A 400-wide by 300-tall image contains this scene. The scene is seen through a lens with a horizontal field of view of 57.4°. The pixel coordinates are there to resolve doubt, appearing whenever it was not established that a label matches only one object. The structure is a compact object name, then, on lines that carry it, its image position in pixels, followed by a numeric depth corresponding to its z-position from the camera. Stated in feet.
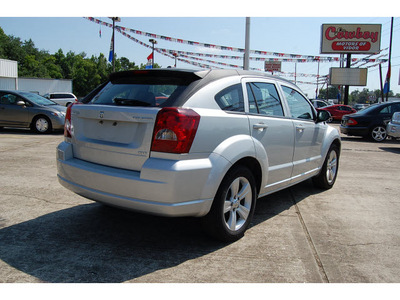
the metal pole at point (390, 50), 116.78
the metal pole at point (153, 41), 102.08
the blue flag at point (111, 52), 88.95
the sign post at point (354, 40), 112.98
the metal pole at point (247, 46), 55.12
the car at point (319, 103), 96.54
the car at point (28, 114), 40.52
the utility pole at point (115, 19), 85.20
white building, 130.66
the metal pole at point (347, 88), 114.89
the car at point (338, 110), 86.17
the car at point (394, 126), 37.14
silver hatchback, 9.87
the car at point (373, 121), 45.11
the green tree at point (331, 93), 480.23
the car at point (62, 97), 89.40
